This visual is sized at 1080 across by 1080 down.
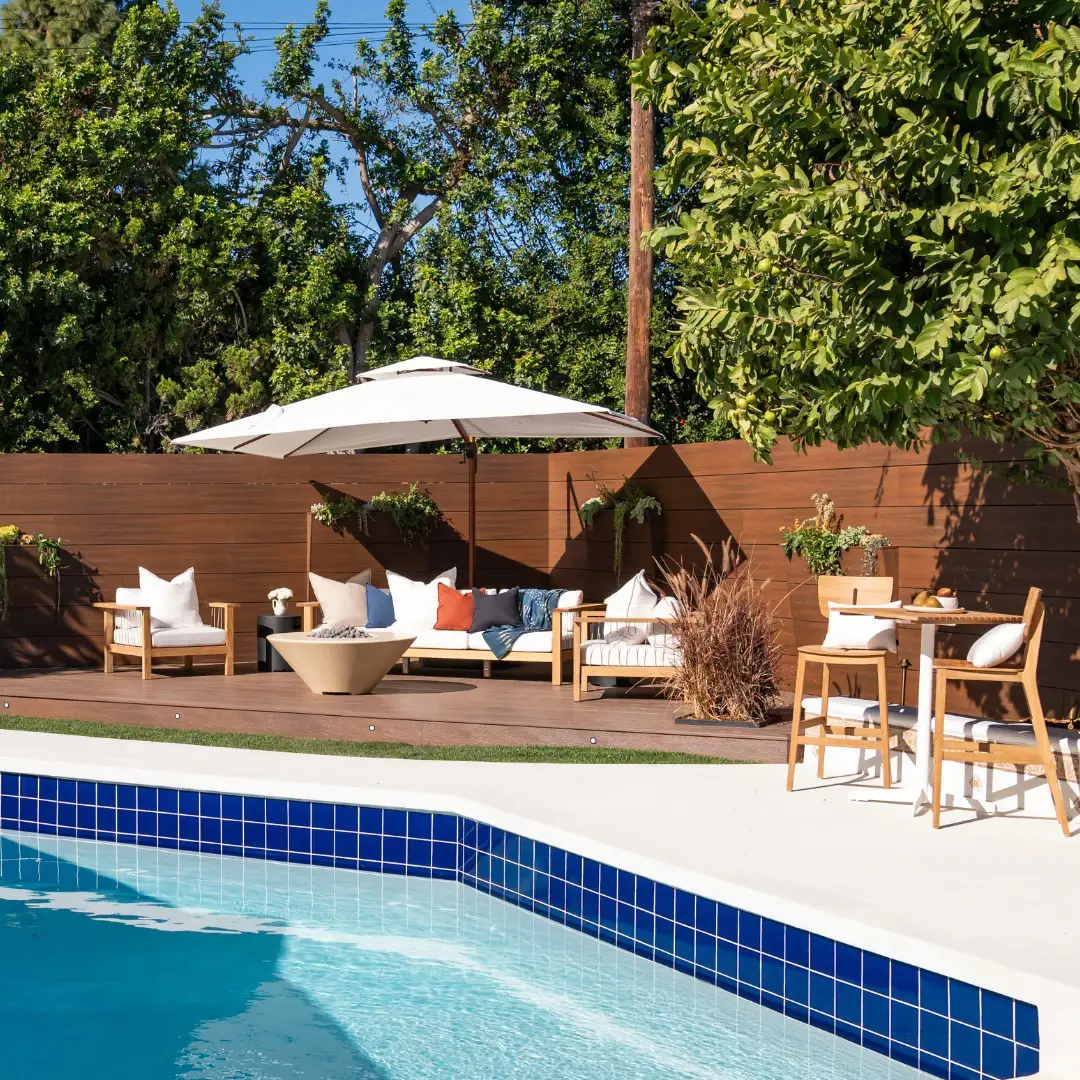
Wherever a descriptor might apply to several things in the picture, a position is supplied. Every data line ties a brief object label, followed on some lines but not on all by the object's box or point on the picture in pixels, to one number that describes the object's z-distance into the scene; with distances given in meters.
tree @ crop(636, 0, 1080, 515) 4.26
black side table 10.14
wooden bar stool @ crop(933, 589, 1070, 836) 5.37
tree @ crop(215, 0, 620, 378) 17.48
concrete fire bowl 8.46
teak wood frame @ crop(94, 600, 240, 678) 9.42
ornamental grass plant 7.50
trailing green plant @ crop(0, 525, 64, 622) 10.24
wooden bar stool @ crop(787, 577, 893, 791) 6.04
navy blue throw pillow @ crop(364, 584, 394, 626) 10.23
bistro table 5.71
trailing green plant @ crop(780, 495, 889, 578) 7.93
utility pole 12.49
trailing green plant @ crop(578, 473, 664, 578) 10.51
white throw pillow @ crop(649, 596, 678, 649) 8.17
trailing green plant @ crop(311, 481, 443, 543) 11.35
